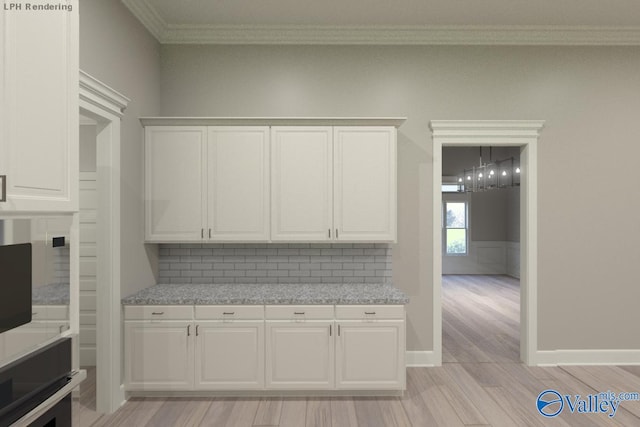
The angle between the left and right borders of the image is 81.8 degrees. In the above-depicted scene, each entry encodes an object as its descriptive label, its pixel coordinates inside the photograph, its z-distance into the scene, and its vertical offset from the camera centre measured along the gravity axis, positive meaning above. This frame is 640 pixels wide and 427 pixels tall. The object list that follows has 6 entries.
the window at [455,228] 9.38 -0.34
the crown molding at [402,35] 3.45 +1.70
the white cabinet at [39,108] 1.25 +0.39
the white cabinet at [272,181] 3.14 +0.29
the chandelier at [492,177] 6.70 +0.73
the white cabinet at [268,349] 2.86 -1.05
